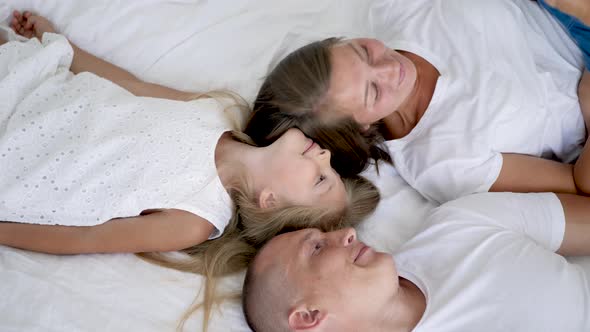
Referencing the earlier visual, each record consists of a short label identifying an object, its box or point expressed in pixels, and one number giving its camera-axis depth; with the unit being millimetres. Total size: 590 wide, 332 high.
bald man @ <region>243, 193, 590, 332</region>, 909
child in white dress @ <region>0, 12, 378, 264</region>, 1060
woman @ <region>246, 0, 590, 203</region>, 1162
